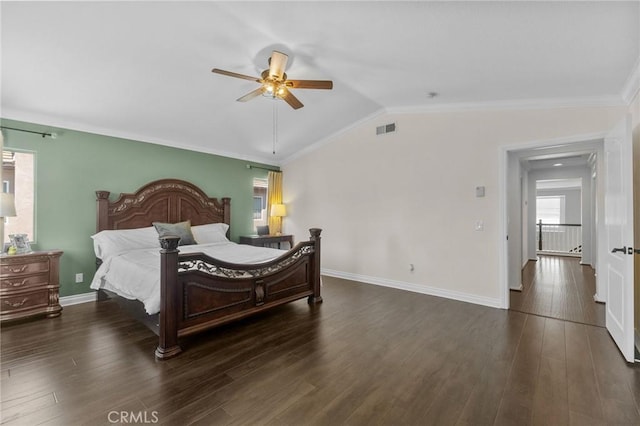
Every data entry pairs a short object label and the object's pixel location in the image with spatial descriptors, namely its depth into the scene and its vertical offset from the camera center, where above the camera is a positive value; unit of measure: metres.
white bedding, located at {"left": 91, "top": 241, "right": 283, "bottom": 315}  2.63 -0.59
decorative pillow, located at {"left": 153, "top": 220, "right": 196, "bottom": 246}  4.23 -0.26
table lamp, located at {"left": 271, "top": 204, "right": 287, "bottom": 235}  6.14 +0.08
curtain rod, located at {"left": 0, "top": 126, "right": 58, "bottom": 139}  3.40 +1.02
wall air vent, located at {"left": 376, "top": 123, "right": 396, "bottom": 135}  4.72 +1.45
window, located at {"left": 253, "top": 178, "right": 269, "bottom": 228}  6.34 +0.27
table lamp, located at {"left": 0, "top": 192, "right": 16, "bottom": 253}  3.02 +0.09
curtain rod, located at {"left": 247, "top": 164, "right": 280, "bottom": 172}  6.00 +1.01
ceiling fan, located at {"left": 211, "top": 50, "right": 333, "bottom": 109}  2.68 +1.33
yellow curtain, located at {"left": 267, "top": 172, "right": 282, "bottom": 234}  6.29 +0.37
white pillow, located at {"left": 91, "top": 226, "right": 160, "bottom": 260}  3.72 -0.38
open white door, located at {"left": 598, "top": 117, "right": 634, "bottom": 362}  2.35 -0.19
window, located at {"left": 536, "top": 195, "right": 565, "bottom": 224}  11.46 +0.25
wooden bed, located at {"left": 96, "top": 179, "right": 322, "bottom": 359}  2.45 -0.65
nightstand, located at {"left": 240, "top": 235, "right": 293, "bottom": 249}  5.59 -0.53
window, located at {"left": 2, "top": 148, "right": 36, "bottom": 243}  3.53 +0.32
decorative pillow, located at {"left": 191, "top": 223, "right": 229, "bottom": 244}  4.80 -0.35
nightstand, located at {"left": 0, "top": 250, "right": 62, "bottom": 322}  3.07 -0.81
